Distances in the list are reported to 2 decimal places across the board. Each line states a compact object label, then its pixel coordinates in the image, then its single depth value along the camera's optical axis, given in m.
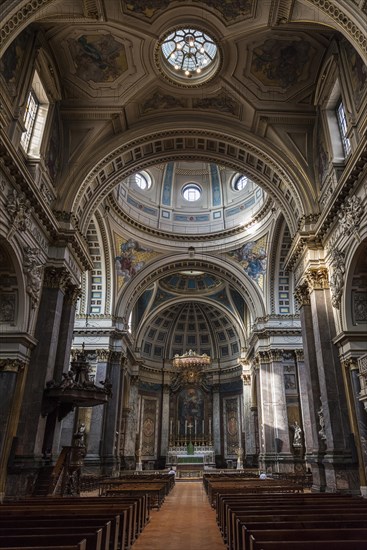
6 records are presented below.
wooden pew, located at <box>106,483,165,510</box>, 10.40
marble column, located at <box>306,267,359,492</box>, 11.30
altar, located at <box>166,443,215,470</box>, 31.00
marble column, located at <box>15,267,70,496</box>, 11.40
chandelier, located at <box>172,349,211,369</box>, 31.81
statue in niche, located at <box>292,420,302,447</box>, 21.56
